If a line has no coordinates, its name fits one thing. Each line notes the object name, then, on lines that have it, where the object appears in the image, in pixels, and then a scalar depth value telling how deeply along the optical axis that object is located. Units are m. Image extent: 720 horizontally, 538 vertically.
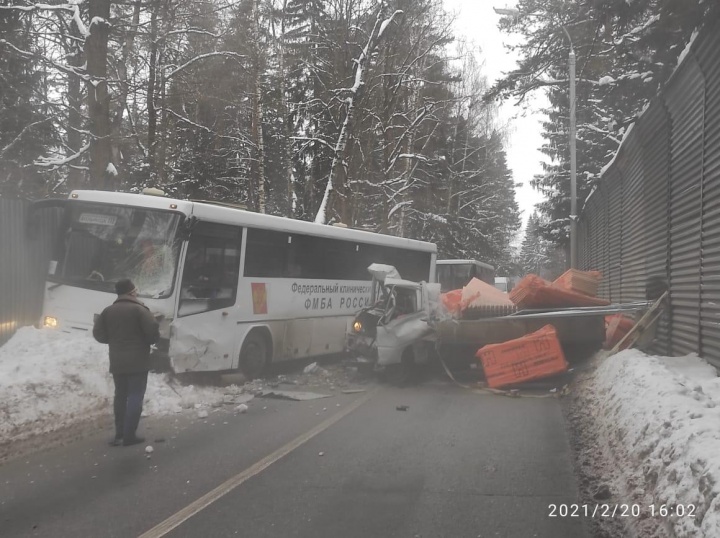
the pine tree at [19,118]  15.84
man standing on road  6.96
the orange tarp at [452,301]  12.26
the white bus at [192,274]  9.67
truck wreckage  10.79
